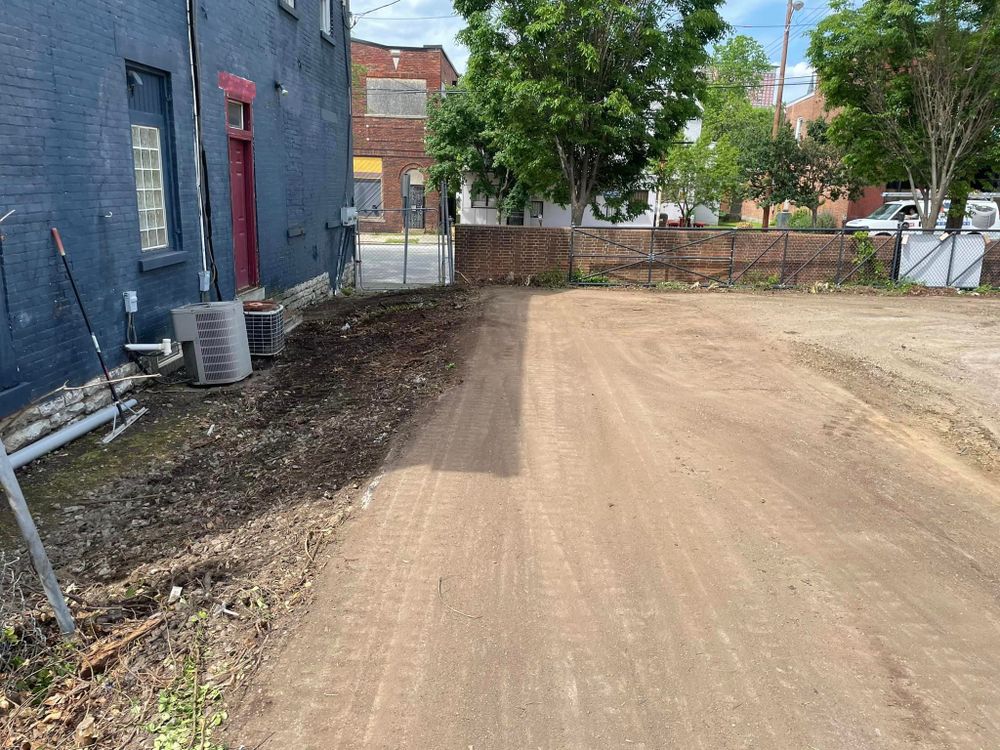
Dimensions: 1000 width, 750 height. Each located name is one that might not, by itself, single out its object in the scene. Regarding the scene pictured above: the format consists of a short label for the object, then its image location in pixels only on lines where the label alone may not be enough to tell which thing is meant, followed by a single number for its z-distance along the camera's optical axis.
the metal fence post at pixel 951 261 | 17.91
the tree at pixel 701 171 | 31.20
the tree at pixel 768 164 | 32.97
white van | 24.51
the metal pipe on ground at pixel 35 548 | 3.12
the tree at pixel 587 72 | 16.50
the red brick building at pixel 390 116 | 37.94
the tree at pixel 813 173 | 32.47
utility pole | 34.44
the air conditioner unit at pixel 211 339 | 7.99
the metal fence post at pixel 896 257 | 18.17
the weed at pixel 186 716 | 2.98
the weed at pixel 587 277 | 17.95
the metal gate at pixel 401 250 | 17.88
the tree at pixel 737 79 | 44.66
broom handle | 6.36
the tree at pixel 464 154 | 30.06
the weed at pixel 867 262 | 18.20
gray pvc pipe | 5.64
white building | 33.03
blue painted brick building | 6.05
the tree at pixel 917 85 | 16.50
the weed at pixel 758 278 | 18.31
